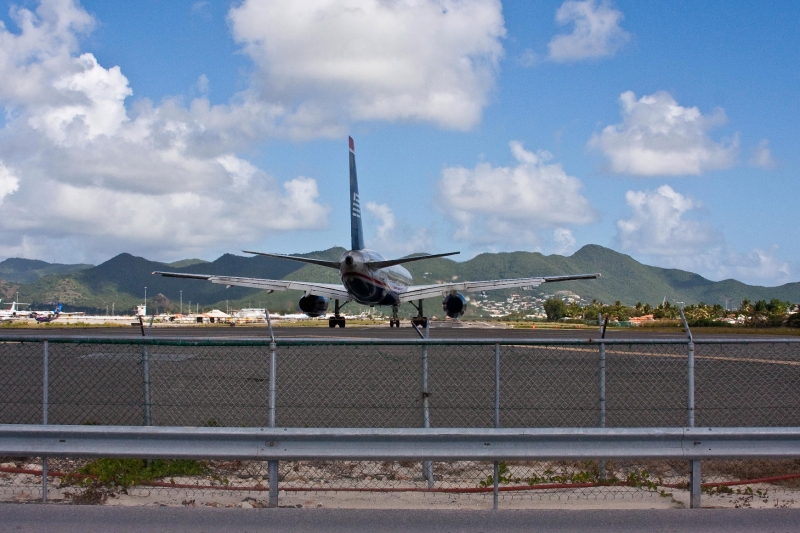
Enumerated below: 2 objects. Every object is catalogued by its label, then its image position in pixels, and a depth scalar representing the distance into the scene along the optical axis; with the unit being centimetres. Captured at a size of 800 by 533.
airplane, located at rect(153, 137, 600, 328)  4106
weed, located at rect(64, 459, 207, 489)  847
